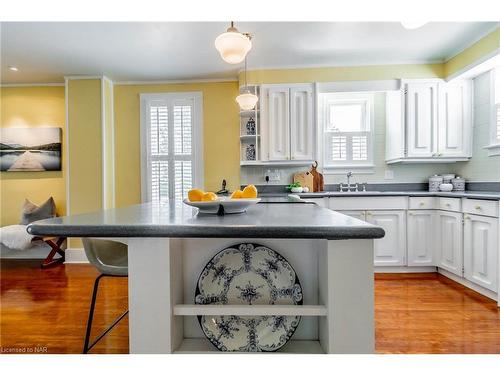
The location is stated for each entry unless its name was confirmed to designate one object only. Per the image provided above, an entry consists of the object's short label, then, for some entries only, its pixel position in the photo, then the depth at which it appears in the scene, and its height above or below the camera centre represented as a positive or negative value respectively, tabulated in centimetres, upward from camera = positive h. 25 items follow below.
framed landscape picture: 444 +50
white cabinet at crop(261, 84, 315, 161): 384 +76
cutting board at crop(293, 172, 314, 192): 411 +1
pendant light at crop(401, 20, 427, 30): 148 +78
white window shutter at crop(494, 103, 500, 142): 326 +65
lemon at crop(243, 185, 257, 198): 128 -5
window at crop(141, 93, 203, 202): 438 +54
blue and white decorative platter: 110 -41
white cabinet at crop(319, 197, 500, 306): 319 -54
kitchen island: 86 -28
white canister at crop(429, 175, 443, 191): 383 -3
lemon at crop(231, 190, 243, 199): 128 -6
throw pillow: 428 -41
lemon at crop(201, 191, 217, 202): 119 -6
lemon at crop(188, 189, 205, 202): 119 -5
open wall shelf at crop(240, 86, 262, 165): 392 +61
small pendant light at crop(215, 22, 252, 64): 195 +90
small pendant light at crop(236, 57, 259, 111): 317 +85
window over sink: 413 +69
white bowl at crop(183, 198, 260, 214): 116 -9
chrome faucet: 405 -8
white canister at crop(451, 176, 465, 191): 369 -5
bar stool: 174 -47
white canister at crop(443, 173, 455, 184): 380 +2
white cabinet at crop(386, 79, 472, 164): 365 +71
